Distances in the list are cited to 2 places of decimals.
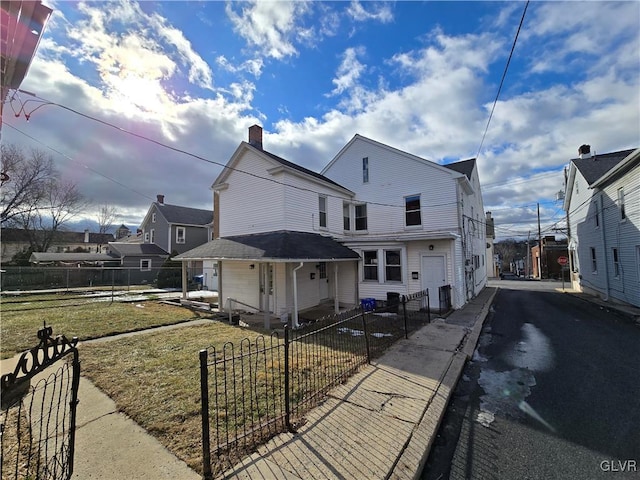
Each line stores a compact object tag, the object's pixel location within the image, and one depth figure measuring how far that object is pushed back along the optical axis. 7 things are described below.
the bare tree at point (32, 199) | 26.43
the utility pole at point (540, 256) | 35.72
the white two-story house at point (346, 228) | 11.82
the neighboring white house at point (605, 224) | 12.00
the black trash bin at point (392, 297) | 12.64
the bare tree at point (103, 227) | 50.07
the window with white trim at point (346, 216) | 15.57
